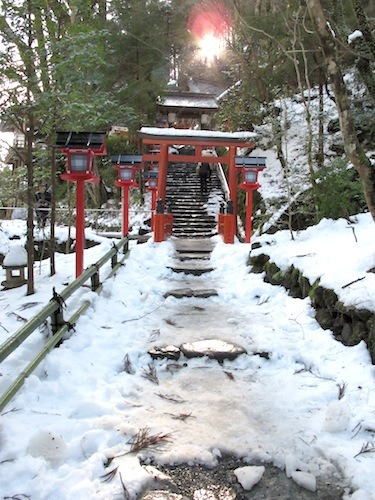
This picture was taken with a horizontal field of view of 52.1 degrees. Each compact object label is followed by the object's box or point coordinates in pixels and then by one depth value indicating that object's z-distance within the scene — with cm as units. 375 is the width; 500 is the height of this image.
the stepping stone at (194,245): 990
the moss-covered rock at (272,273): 603
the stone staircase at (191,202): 1282
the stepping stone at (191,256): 911
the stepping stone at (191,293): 619
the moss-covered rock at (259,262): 701
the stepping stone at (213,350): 394
